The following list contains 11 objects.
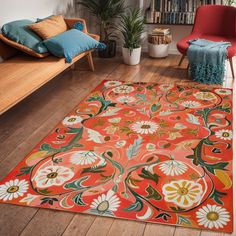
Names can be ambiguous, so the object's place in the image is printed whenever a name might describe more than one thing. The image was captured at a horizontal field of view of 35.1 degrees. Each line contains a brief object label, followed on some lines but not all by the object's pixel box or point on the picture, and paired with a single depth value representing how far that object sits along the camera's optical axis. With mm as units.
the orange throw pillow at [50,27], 3783
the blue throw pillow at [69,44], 3689
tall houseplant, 4816
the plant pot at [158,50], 4883
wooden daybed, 2934
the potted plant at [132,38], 4543
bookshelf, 4797
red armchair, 4316
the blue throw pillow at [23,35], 3619
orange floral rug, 2201
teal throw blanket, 3930
